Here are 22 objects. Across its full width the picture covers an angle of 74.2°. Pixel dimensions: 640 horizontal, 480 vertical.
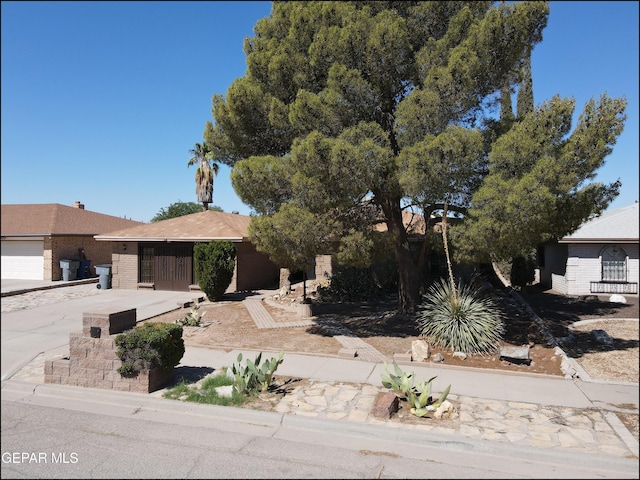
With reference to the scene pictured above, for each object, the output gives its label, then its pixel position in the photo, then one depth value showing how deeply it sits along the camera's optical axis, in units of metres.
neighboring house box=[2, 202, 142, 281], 20.55
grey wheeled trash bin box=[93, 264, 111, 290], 19.53
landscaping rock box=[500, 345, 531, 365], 8.14
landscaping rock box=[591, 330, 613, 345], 9.67
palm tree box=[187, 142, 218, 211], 30.98
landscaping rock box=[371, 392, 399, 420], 5.74
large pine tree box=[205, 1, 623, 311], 8.98
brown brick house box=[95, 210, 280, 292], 18.94
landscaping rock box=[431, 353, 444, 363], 8.27
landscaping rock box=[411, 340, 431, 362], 8.29
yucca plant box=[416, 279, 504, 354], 8.91
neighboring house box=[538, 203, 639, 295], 16.39
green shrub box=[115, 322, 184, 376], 6.64
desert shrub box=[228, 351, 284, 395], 6.56
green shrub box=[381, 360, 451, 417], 5.81
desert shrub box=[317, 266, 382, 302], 15.91
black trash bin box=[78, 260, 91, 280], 22.16
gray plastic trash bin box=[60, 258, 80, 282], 20.95
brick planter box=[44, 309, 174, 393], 6.73
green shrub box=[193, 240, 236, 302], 15.70
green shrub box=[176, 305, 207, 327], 11.55
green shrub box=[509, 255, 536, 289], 20.56
